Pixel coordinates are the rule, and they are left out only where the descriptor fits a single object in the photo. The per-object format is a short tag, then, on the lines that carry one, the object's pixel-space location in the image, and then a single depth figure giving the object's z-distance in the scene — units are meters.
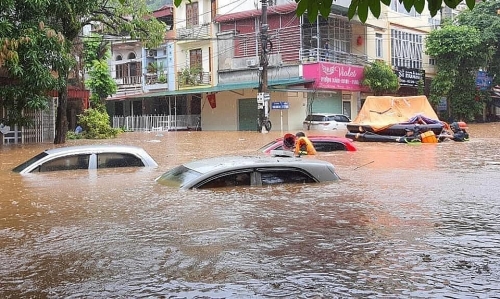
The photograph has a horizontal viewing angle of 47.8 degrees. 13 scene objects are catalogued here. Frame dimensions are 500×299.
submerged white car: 10.05
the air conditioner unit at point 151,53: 43.15
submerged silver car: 7.90
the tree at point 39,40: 16.64
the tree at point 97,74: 33.25
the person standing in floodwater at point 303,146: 13.97
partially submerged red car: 14.71
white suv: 32.50
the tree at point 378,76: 35.66
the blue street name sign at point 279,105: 30.64
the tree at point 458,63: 38.78
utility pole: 29.44
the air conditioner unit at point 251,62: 36.17
